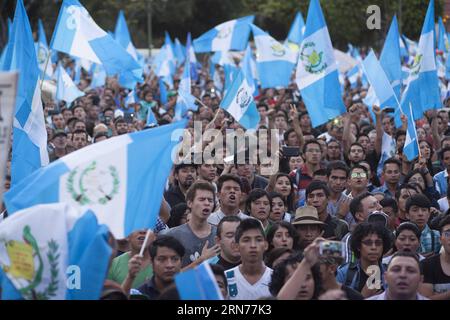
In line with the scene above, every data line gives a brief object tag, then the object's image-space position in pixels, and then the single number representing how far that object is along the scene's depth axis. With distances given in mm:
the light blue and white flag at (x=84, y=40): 13289
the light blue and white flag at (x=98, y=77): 22625
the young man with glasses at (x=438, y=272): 7137
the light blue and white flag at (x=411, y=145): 11453
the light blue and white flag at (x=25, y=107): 8850
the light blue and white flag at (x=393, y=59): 14430
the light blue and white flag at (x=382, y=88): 13289
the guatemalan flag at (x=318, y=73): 12672
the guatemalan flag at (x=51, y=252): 5312
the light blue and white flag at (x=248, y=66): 18633
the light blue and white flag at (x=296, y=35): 24219
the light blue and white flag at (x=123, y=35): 21828
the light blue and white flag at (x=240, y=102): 12992
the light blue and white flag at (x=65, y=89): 17328
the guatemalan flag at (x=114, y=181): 5707
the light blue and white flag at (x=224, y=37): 22062
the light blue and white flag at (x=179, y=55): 31291
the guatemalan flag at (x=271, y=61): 19219
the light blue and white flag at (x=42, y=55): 21516
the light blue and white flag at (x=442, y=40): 21875
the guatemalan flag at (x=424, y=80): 13508
